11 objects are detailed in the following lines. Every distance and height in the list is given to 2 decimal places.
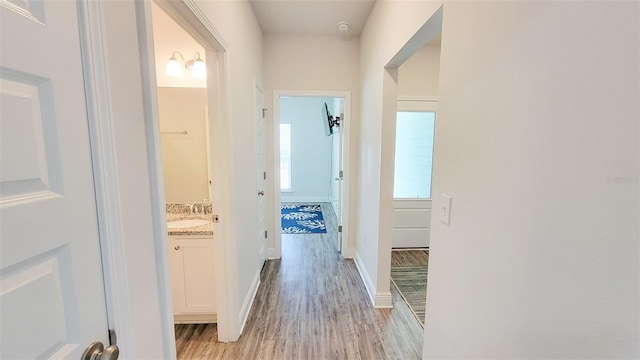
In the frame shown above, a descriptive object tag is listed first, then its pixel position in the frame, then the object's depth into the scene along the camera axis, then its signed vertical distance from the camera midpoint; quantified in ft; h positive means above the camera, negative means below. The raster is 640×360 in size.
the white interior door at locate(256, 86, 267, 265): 9.27 -0.44
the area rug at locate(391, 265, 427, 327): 7.84 -4.53
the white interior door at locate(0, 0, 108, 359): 1.75 -0.30
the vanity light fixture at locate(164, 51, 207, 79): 7.29 +2.47
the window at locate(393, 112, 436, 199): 11.62 +0.04
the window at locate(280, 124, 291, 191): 21.71 -0.16
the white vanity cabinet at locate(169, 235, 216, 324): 6.41 -3.03
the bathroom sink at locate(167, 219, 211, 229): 7.03 -1.96
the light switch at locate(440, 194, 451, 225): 3.89 -0.82
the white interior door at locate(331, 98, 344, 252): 11.00 -0.80
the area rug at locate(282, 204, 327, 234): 14.97 -4.27
